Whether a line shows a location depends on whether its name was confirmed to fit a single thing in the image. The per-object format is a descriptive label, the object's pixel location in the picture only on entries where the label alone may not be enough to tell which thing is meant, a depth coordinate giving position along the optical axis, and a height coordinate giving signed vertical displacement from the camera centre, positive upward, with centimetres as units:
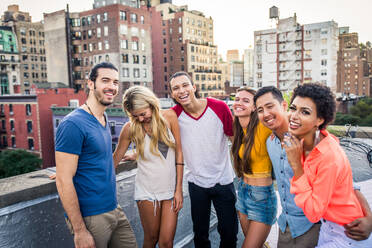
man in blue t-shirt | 228 -61
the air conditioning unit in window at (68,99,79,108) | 3889 -82
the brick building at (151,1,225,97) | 6888 +1112
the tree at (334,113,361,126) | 3877 -386
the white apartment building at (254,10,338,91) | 5738 +789
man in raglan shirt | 318 -73
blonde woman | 295 -74
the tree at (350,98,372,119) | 4803 -318
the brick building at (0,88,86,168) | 3791 -290
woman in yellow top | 284 -92
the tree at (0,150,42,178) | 3244 -725
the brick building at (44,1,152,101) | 5034 +966
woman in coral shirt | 187 -51
